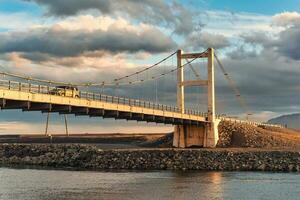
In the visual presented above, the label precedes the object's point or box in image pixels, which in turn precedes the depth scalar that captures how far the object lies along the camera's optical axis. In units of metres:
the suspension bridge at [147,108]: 48.66
